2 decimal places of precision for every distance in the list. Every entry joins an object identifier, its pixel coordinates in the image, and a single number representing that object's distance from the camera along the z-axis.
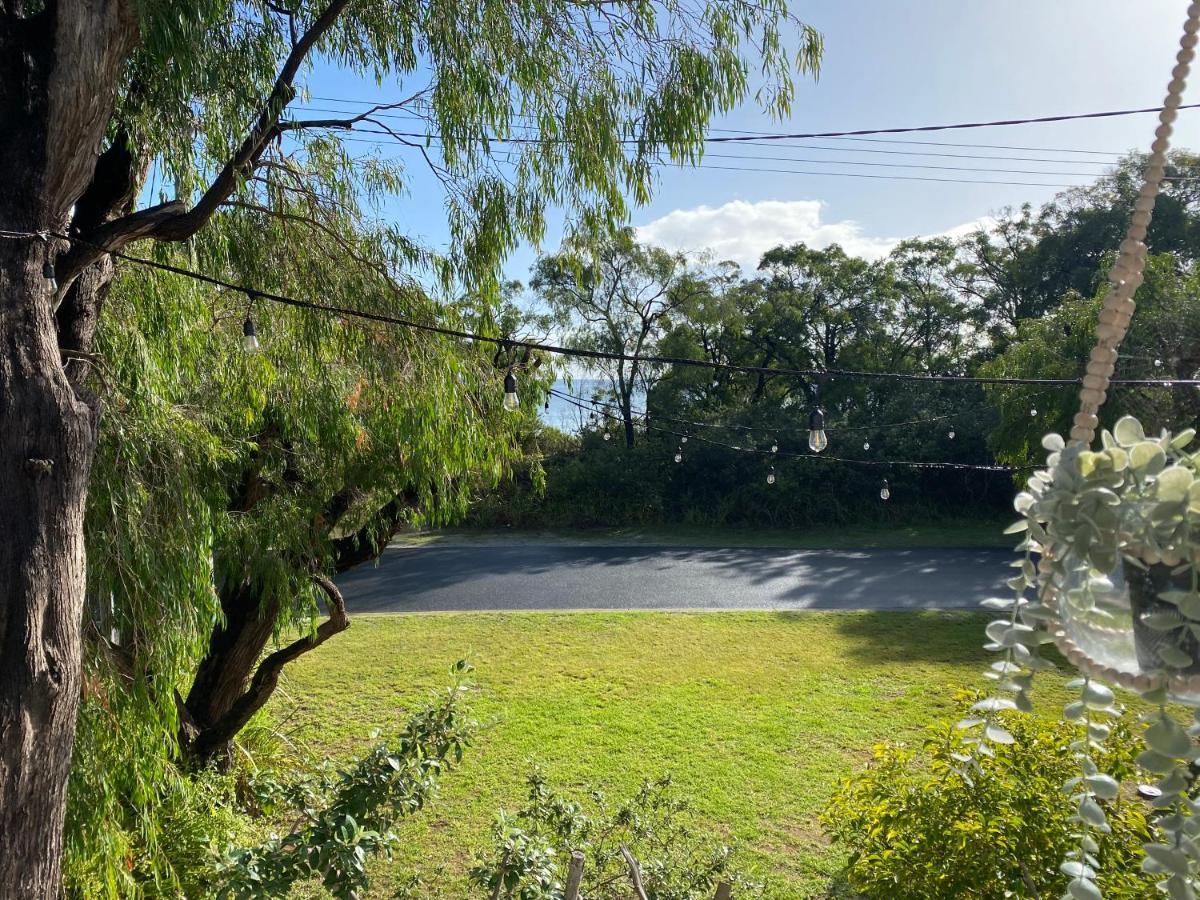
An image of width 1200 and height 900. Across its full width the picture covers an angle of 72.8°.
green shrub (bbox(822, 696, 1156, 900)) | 2.63
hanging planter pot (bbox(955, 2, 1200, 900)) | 0.80
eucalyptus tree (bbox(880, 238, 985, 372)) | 17.34
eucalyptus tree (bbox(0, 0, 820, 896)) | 2.30
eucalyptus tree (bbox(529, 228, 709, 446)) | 16.59
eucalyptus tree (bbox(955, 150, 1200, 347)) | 14.98
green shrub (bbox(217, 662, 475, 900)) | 2.50
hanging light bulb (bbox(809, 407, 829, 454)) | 3.46
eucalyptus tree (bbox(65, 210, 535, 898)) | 3.10
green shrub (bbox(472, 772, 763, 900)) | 2.72
